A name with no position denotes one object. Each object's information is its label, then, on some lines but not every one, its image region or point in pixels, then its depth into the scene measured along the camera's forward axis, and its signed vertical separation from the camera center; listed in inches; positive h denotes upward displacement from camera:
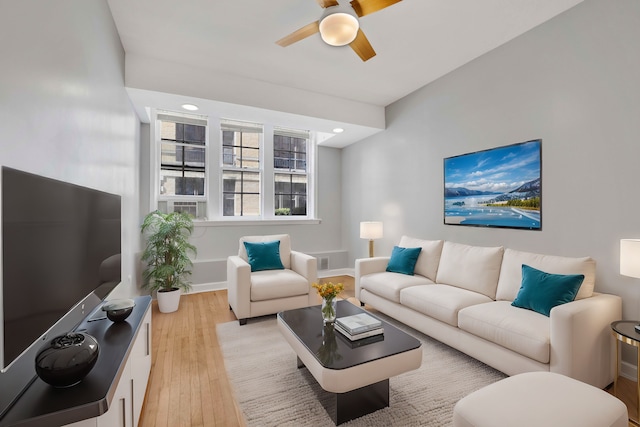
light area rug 69.0 -47.8
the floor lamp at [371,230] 170.4 -9.0
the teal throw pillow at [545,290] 82.6 -22.0
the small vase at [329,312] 86.7 -29.2
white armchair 123.8 -32.1
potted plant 141.5 -21.3
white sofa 72.9 -29.8
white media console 36.2 -25.0
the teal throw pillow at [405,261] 137.3 -22.0
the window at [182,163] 174.9 +31.8
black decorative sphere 40.0 -20.7
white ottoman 46.0 -32.2
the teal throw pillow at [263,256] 143.0 -20.5
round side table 66.7 -28.2
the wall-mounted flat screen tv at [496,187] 109.0 +11.5
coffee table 63.9 -34.2
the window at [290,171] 209.3 +32.1
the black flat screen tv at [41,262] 34.9 -7.3
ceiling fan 80.8 +54.9
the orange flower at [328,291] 85.2 -22.3
